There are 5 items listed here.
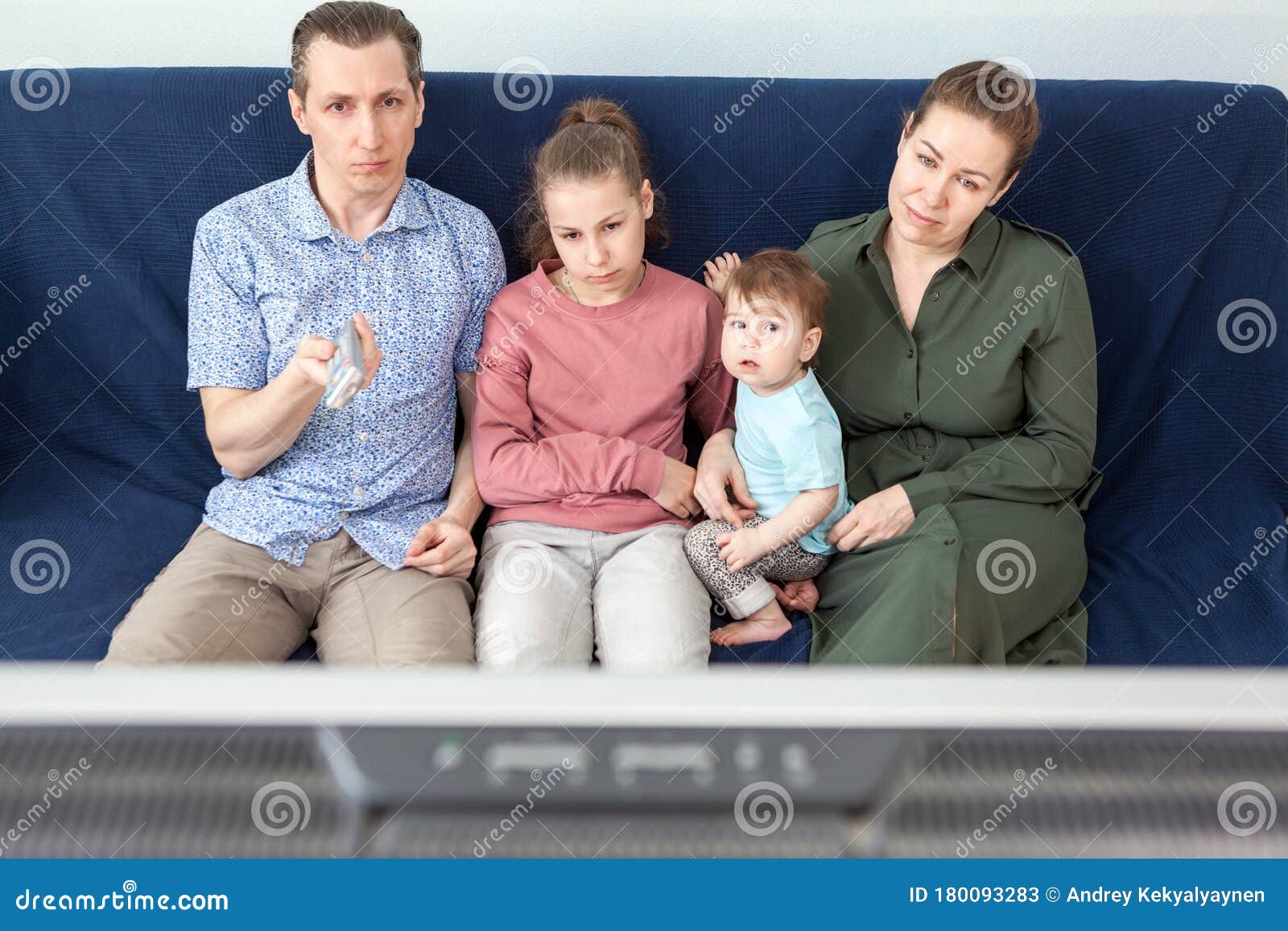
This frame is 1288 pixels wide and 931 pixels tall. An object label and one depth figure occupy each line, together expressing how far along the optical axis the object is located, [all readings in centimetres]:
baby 169
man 164
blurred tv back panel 49
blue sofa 197
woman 165
